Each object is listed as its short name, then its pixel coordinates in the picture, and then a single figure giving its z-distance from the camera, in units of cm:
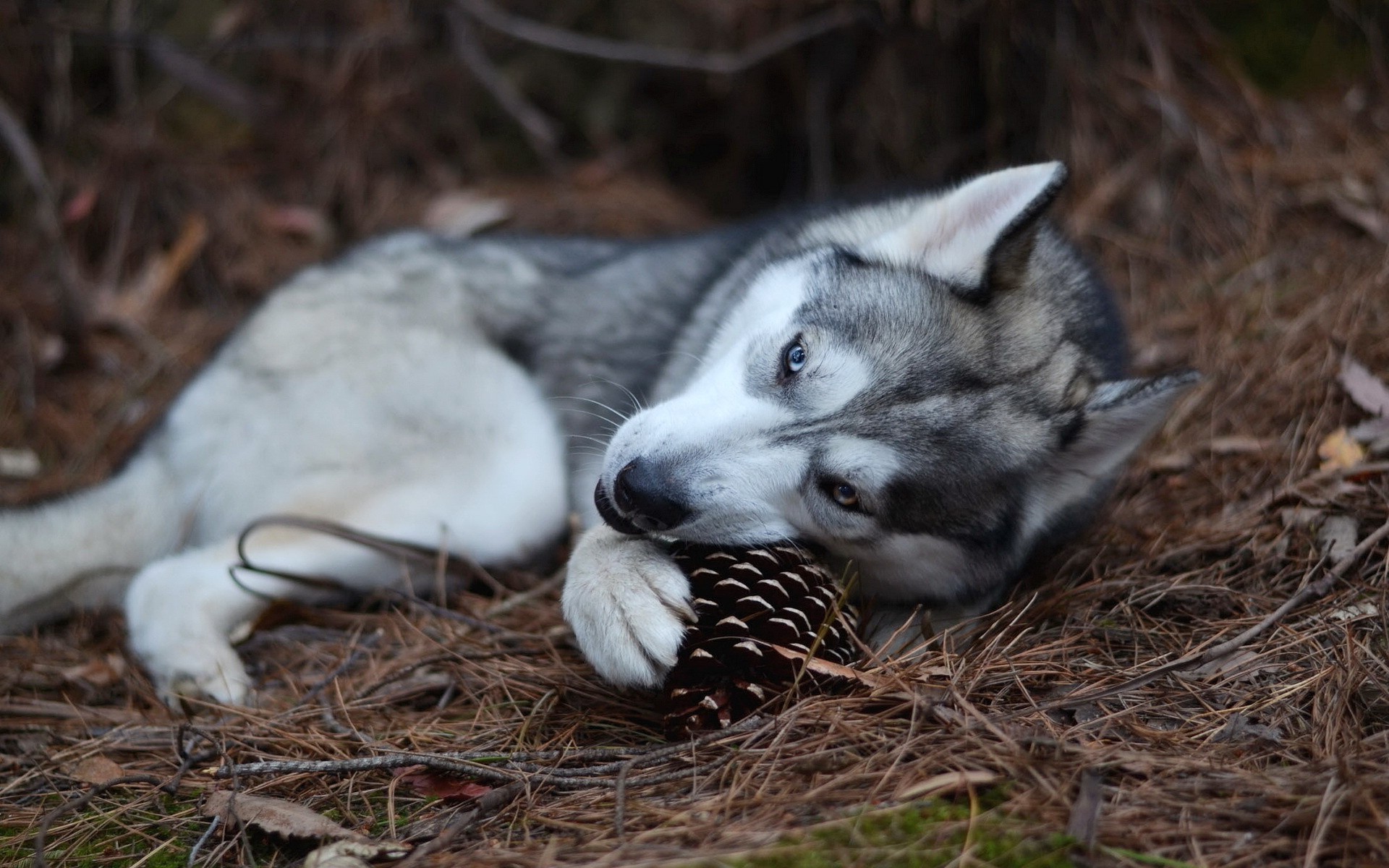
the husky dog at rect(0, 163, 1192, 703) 267
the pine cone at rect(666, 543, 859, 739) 244
